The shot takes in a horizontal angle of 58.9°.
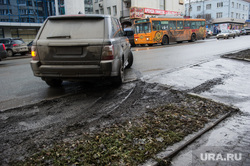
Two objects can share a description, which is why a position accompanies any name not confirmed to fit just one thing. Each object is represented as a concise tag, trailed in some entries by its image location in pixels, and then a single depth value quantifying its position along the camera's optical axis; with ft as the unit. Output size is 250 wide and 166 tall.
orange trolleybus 82.74
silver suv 15.42
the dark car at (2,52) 39.91
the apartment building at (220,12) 232.32
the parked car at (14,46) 65.72
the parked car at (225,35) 119.05
